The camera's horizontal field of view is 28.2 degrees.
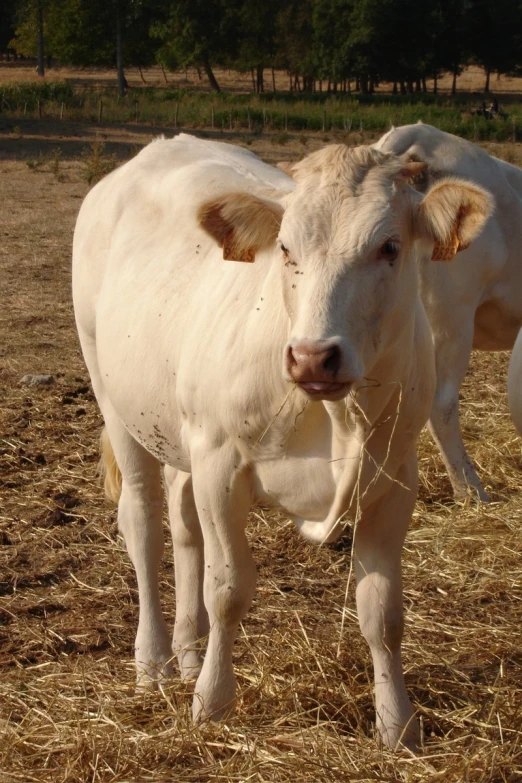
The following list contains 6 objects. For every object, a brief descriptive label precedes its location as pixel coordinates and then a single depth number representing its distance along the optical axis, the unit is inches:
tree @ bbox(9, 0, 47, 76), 2608.3
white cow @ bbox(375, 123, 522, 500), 236.7
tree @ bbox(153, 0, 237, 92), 2586.1
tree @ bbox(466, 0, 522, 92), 2628.0
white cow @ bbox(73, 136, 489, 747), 115.1
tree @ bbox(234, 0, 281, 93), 2630.4
